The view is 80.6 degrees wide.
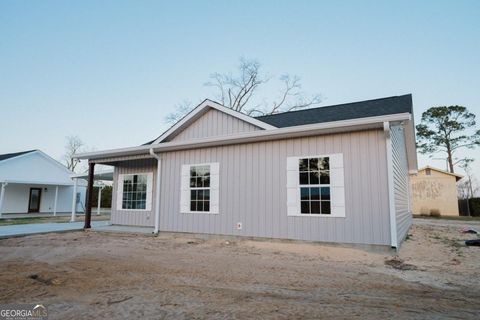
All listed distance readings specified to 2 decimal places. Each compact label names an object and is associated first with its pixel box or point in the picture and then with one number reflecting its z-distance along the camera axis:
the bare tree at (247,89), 24.75
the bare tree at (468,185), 29.93
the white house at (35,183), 19.26
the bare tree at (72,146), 40.16
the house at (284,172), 6.26
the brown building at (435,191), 23.12
